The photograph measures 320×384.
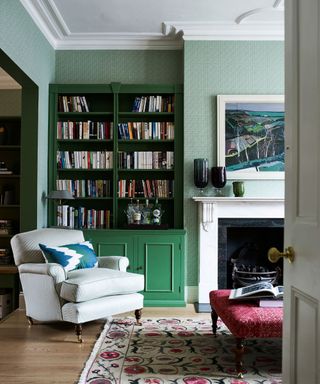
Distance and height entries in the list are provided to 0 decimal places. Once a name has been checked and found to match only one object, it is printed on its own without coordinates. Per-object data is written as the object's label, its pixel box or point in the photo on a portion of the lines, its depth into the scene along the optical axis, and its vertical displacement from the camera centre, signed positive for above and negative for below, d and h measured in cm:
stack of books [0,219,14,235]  546 -43
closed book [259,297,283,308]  294 -74
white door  123 +1
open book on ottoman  299 -70
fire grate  487 -87
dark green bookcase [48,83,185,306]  477 +20
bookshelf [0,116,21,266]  562 +23
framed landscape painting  495 +68
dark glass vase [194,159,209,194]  484 +25
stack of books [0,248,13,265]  521 -78
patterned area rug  268 -115
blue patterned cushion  384 -57
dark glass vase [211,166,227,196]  480 +19
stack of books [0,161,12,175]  561 +30
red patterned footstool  265 -80
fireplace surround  480 -27
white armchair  350 -80
